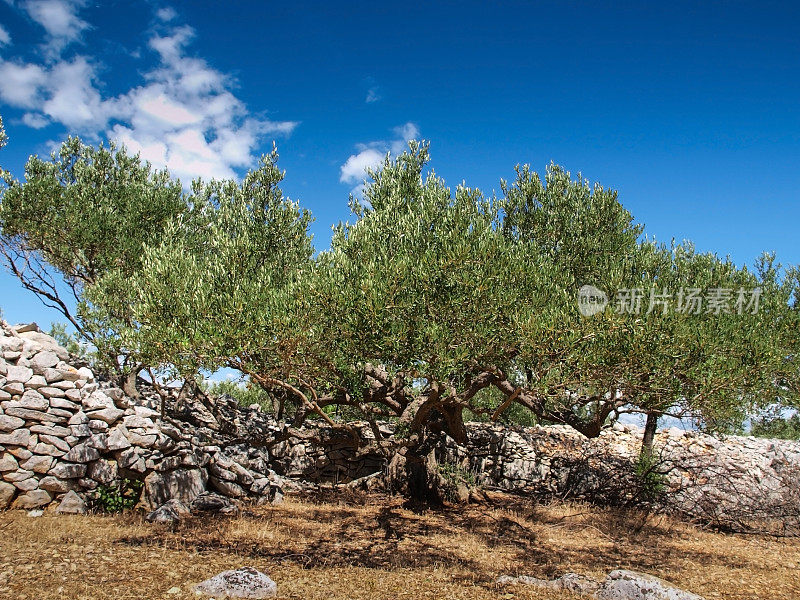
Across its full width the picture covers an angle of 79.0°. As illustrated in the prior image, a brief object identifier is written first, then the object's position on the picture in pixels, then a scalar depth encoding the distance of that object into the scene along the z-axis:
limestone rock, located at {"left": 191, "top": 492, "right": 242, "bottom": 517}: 14.49
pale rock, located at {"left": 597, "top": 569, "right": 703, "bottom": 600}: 8.41
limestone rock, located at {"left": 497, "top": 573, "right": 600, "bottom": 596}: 9.23
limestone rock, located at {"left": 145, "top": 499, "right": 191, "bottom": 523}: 13.02
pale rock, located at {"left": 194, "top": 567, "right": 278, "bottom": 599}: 8.15
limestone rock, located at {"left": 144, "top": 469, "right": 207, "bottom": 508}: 14.29
